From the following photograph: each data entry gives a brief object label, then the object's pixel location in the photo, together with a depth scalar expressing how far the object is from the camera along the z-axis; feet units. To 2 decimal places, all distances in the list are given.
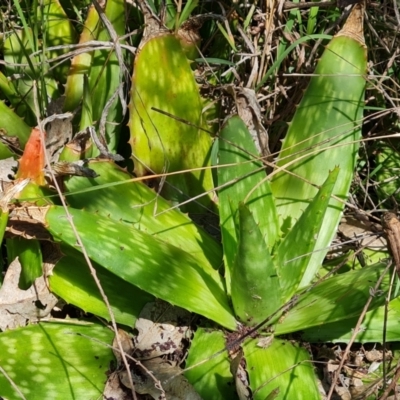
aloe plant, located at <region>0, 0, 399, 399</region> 3.61
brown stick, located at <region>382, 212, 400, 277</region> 3.29
